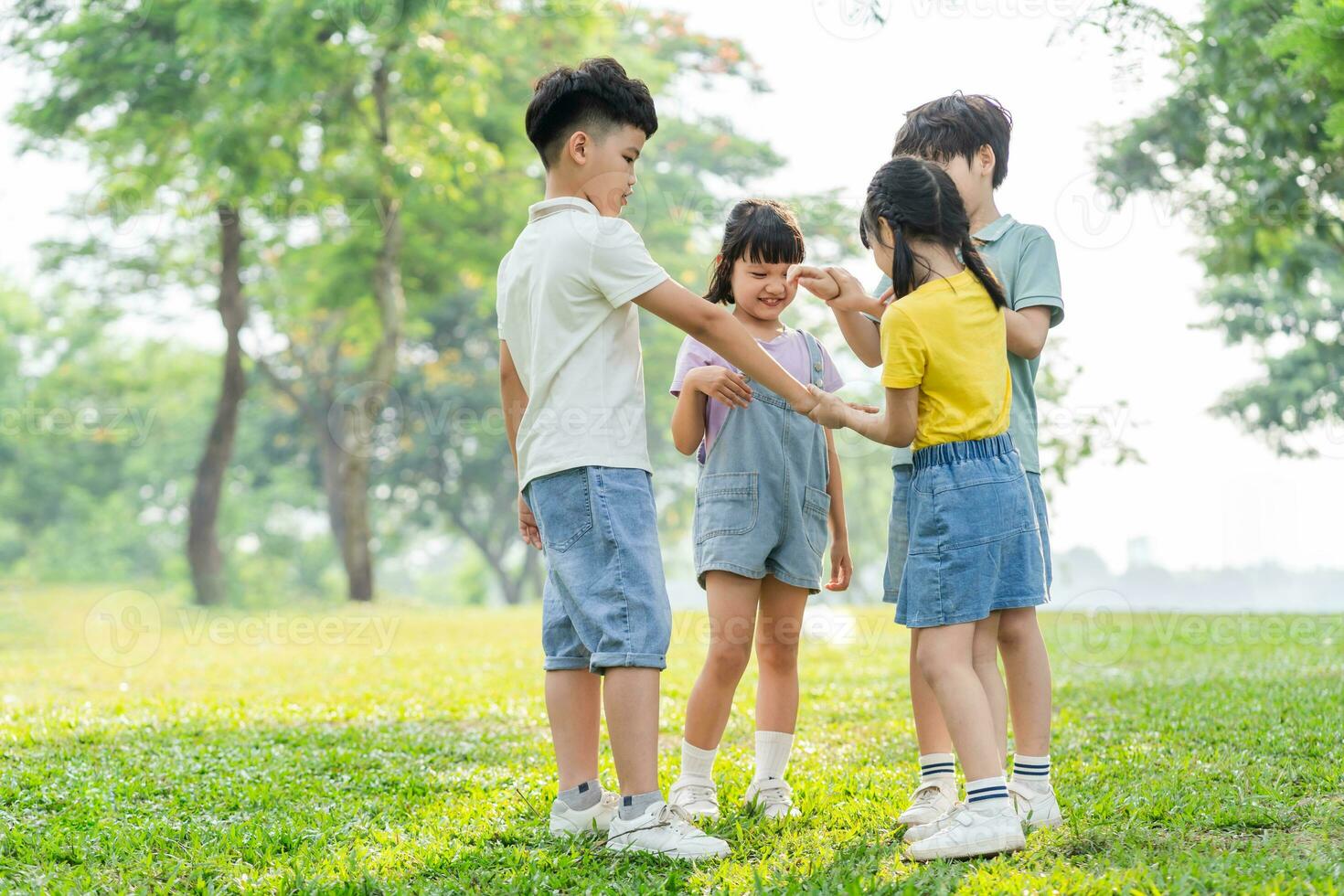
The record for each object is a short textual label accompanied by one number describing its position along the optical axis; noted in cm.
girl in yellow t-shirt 296
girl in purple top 336
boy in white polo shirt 299
